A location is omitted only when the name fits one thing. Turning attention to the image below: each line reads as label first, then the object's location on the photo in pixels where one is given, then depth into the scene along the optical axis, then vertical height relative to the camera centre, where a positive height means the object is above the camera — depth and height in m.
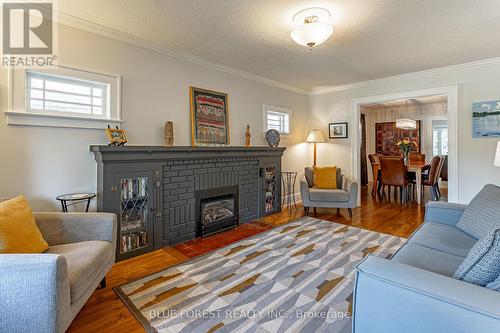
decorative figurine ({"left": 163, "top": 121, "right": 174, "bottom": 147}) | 3.05 +0.37
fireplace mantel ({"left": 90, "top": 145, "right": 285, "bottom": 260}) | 2.48 -0.24
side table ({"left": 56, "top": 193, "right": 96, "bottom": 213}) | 2.24 -0.31
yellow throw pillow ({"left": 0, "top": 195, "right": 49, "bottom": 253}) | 1.48 -0.42
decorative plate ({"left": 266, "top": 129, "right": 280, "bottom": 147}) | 4.43 +0.48
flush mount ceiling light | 2.20 +1.22
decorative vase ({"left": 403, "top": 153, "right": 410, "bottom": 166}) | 5.95 +0.13
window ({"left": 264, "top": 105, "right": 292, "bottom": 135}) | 4.60 +0.89
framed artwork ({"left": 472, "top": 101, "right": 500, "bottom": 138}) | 3.53 +0.64
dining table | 5.12 -0.25
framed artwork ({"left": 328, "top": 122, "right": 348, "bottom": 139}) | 5.04 +0.69
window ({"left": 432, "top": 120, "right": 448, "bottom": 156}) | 6.98 +0.75
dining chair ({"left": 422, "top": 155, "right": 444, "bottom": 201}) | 5.02 -0.27
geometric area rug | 1.62 -1.02
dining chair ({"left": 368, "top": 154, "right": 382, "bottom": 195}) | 6.04 -0.22
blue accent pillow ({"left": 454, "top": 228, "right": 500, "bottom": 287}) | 1.01 -0.43
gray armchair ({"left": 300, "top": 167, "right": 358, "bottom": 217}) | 4.04 -0.54
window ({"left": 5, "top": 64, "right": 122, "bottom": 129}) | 2.17 +0.66
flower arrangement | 5.91 +0.34
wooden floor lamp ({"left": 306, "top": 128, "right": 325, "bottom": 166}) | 5.08 +0.55
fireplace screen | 3.25 -0.71
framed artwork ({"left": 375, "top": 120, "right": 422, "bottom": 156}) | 7.30 +0.83
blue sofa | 0.83 -0.52
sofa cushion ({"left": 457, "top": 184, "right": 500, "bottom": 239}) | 1.72 -0.38
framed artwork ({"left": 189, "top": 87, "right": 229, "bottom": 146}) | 3.42 +0.69
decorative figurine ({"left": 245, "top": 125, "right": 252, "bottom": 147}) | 4.08 +0.43
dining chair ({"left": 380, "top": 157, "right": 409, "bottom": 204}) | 5.21 -0.22
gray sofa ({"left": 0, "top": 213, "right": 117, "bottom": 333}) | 1.18 -0.65
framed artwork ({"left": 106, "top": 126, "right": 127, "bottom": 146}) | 2.56 +0.30
